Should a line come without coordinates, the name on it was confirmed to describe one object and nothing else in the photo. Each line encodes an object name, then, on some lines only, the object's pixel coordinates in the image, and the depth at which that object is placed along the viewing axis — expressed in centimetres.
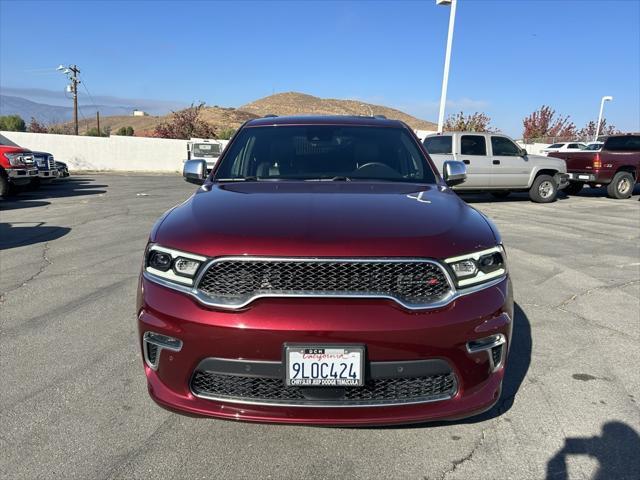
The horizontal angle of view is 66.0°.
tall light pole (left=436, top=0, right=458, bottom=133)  1739
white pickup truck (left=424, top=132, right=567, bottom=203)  1348
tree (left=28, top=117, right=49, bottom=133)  4653
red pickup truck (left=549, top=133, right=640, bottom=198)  1490
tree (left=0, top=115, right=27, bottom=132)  5216
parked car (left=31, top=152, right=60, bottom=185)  1488
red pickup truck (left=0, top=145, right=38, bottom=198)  1330
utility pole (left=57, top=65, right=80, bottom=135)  4212
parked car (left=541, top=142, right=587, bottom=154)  2838
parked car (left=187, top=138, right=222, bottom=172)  2262
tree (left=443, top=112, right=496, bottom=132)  3891
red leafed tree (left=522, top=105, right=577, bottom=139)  5234
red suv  215
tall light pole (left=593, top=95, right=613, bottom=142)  3966
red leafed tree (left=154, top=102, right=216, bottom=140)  3938
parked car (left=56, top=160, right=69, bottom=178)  1693
